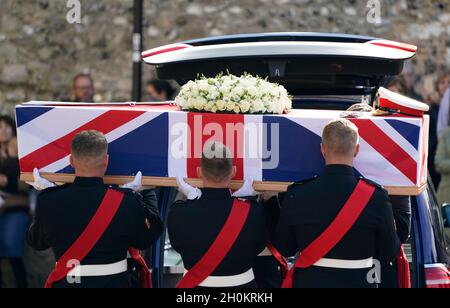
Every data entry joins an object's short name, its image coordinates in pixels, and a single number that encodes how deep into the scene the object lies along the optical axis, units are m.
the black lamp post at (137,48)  24.20
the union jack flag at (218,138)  9.74
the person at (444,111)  21.27
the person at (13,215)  16.45
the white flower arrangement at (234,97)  9.97
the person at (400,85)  20.98
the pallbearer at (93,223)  9.78
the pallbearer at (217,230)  9.54
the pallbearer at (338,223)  9.37
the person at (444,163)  19.39
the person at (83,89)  22.16
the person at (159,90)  22.07
